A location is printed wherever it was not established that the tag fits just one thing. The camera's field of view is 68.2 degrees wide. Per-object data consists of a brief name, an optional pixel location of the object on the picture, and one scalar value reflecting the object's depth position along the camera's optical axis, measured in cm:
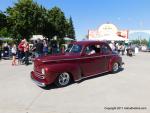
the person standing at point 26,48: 665
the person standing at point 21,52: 673
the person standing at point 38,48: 728
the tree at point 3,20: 1155
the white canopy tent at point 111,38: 1200
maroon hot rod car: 371
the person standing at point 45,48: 821
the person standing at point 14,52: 679
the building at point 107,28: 2871
